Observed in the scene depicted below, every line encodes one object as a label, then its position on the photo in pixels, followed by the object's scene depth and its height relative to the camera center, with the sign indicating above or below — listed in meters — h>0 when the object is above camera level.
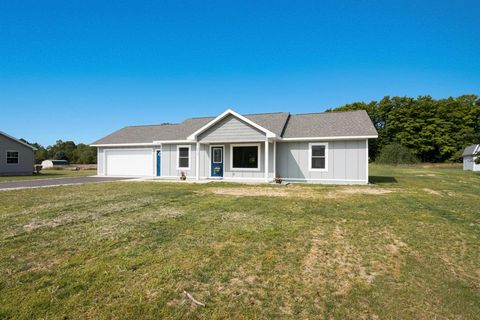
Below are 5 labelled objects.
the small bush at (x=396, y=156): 44.16 +0.93
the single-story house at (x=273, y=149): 14.99 +0.85
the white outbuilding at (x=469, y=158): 34.93 +0.41
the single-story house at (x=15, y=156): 23.83 +0.67
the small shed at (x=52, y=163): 44.84 +0.02
